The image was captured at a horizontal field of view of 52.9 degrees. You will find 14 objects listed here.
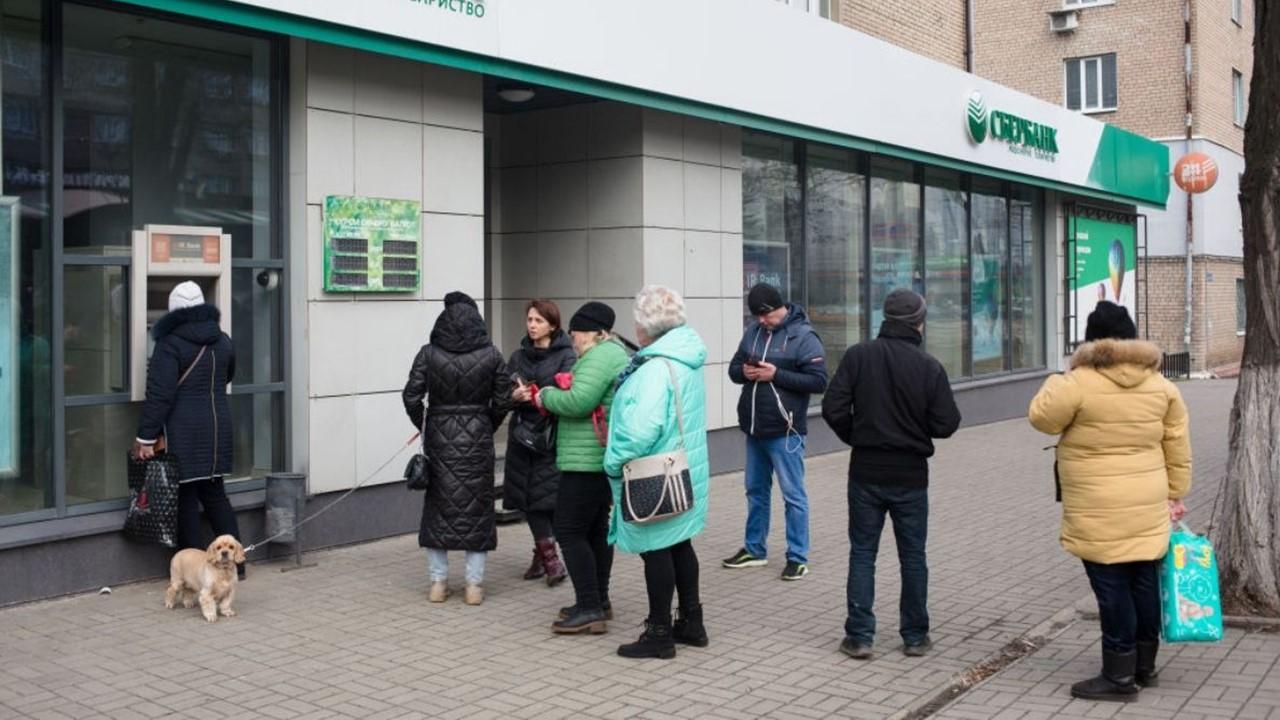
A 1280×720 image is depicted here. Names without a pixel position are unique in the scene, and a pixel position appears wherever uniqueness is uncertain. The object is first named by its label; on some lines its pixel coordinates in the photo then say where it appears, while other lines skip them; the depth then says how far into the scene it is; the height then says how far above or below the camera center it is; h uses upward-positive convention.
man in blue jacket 7.82 -0.27
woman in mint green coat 5.95 -0.37
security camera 8.51 +0.52
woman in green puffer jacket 6.38 -0.48
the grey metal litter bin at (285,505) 8.02 -0.92
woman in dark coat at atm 7.36 -0.27
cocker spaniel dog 6.77 -1.15
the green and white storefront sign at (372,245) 8.57 +0.77
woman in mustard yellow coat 5.32 -0.50
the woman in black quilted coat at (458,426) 7.06 -0.38
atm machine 7.58 +0.52
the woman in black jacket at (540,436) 7.30 -0.45
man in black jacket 5.97 -0.41
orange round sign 23.83 +3.30
